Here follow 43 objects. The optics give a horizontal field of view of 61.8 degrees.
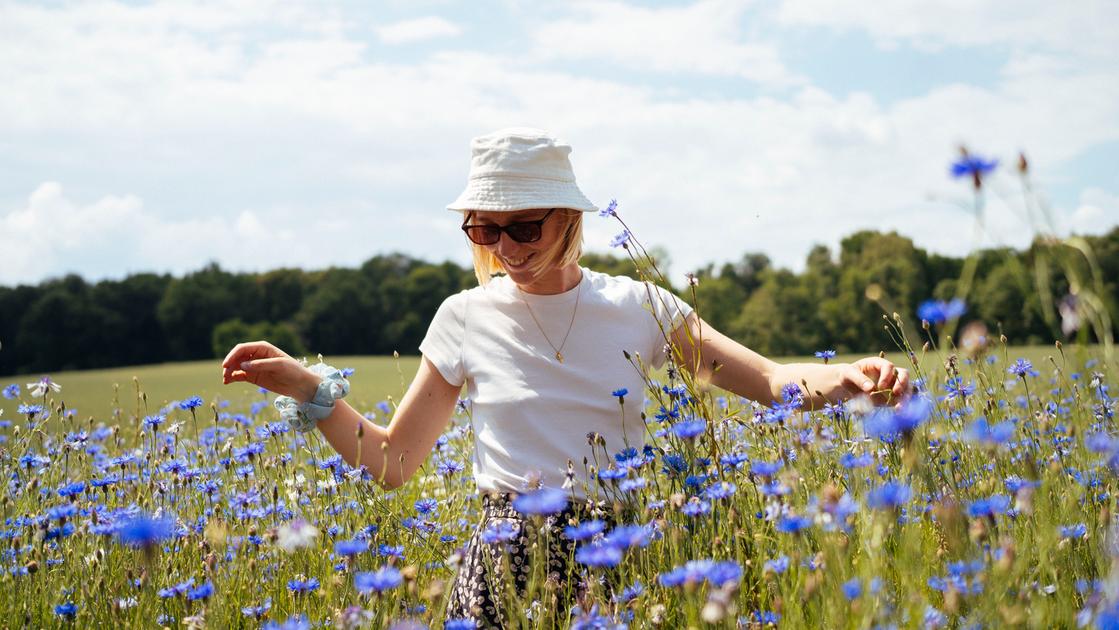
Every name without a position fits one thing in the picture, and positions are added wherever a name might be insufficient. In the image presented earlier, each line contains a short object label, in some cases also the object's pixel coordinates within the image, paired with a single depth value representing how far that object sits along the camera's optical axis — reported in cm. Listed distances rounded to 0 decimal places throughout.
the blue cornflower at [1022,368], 268
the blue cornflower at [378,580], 148
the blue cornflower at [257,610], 214
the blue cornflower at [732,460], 185
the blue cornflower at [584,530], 159
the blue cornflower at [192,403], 282
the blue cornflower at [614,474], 180
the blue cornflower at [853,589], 129
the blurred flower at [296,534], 154
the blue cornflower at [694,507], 170
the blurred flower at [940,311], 151
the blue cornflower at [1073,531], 189
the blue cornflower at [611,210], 215
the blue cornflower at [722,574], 135
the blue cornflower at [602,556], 145
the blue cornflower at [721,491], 167
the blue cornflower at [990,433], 149
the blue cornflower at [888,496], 137
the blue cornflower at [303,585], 208
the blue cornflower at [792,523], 145
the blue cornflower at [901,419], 148
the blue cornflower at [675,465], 194
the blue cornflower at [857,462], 156
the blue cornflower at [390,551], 207
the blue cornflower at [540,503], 159
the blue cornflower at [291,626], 137
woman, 235
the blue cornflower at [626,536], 147
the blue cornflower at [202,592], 180
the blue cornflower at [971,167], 149
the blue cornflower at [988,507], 159
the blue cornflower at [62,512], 217
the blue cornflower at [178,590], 195
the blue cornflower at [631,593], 167
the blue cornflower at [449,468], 283
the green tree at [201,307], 4450
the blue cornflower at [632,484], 177
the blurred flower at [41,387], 310
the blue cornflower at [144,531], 157
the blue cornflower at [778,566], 150
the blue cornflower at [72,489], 259
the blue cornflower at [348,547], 162
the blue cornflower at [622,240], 213
